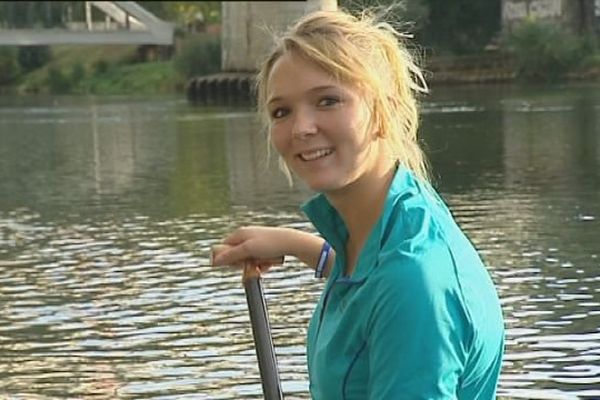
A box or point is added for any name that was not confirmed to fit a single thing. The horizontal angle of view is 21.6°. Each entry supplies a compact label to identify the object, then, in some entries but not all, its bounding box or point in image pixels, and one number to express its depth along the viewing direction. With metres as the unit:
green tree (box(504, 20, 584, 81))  60.53
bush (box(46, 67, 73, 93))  90.06
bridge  88.38
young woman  2.14
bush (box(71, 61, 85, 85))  90.97
